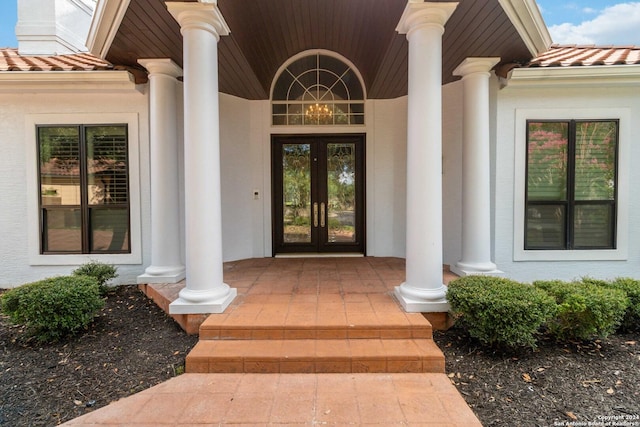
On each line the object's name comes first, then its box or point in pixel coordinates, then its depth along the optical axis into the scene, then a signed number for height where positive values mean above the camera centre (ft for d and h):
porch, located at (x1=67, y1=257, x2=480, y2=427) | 7.55 -4.87
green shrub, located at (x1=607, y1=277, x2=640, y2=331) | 11.04 -3.48
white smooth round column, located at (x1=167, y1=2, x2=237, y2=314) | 10.93 +1.60
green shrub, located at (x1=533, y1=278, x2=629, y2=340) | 9.94 -3.43
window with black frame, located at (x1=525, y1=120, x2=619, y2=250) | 16.40 +0.96
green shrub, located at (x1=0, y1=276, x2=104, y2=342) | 10.85 -3.59
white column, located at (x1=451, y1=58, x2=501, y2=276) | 14.53 +1.75
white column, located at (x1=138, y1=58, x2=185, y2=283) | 14.71 +1.42
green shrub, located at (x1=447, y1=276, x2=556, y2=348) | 9.46 -3.28
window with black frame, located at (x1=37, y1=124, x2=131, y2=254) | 17.04 +1.27
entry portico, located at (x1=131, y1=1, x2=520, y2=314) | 10.96 +1.63
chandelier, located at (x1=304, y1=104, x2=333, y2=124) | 20.31 +5.85
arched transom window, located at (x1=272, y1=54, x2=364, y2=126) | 20.20 +6.96
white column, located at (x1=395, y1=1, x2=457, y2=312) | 11.10 +1.62
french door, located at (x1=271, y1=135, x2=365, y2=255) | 20.40 +0.70
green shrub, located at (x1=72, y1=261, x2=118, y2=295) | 14.98 -3.23
